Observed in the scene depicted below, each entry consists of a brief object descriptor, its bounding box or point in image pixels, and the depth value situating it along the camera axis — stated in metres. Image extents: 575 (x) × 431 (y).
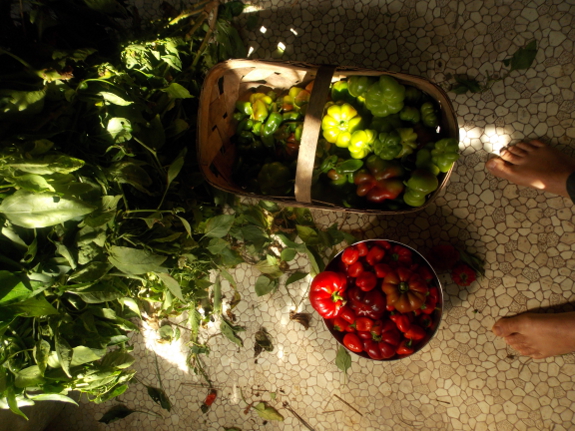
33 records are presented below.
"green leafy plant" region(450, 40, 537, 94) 1.21
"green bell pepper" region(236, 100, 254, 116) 1.21
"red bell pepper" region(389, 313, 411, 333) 1.13
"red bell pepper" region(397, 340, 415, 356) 1.14
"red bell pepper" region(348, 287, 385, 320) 1.14
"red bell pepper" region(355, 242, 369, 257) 1.20
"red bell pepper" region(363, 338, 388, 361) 1.15
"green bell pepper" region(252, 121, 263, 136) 1.19
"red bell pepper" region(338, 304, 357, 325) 1.18
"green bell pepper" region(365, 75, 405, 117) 1.03
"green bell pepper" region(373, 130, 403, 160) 1.05
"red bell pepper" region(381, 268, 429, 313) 1.10
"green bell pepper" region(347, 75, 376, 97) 1.08
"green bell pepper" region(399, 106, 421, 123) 1.09
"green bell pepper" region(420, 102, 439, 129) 1.09
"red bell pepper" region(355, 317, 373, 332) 1.14
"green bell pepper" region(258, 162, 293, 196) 1.15
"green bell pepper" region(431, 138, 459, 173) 1.01
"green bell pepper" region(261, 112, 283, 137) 1.16
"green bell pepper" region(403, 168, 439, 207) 1.03
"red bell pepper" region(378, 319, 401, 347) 1.15
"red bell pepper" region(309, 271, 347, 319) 1.18
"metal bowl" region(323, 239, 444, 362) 1.15
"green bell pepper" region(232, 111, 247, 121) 1.23
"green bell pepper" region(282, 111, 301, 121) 1.16
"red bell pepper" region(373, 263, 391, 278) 1.15
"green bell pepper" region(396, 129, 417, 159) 1.07
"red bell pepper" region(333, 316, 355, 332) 1.20
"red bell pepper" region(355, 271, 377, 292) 1.16
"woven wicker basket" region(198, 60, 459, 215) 0.94
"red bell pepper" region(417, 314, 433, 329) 1.16
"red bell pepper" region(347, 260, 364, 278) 1.19
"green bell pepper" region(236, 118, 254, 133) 1.20
